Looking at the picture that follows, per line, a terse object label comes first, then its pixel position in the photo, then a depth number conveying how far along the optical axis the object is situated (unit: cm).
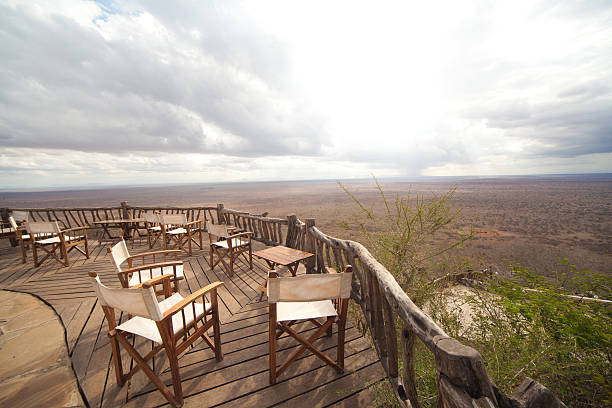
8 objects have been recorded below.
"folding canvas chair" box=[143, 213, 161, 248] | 575
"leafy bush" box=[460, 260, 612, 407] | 167
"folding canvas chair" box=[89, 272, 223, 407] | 162
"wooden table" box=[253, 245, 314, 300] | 328
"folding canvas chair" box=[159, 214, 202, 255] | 534
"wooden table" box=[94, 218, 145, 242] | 619
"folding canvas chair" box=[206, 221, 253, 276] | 421
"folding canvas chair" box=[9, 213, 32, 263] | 461
